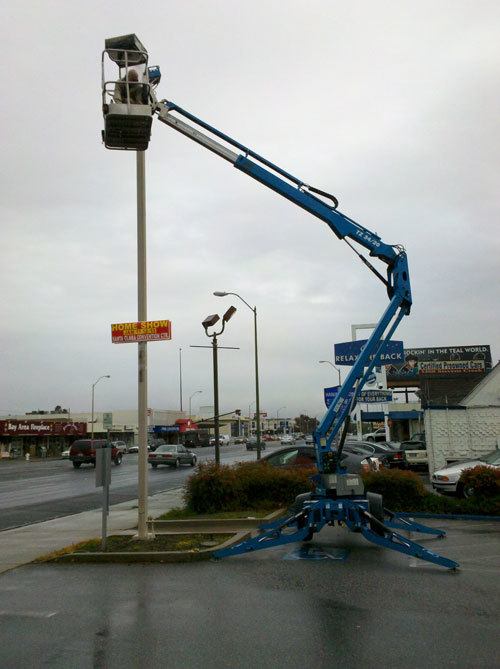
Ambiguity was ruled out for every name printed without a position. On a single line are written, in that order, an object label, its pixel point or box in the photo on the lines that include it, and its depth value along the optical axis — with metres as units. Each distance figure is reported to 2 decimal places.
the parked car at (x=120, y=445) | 54.28
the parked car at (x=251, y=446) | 54.72
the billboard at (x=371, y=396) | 23.74
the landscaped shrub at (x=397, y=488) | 13.76
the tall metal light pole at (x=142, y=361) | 10.57
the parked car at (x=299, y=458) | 16.41
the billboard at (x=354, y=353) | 23.83
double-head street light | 17.59
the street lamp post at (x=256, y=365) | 27.58
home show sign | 10.53
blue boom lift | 8.98
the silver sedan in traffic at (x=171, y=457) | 41.09
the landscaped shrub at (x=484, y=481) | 13.60
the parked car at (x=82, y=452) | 41.91
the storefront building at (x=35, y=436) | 65.00
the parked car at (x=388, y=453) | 26.17
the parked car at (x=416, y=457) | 27.81
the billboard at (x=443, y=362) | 69.75
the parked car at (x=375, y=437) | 56.35
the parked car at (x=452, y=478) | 16.03
